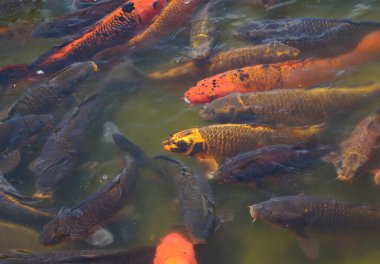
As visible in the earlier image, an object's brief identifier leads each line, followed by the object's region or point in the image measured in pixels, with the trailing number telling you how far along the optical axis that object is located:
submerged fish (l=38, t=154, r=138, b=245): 3.94
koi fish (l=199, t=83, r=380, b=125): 4.65
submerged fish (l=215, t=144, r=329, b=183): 4.05
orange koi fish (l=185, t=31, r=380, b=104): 5.09
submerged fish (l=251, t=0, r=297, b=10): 6.21
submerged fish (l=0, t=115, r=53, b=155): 4.82
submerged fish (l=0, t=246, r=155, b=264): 3.47
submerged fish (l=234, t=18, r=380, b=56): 5.34
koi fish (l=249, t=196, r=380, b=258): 3.72
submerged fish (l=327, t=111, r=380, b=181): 4.07
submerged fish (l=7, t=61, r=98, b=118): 5.19
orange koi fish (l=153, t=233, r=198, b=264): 3.59
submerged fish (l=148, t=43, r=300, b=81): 5.40
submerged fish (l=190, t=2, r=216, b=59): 5.61
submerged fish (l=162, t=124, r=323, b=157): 4.41
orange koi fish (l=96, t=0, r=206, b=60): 5.89
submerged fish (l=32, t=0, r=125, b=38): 6.17
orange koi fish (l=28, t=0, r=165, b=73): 5.64
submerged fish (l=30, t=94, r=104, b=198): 4.45
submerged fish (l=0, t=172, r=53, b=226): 4.21
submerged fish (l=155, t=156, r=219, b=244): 3.80
